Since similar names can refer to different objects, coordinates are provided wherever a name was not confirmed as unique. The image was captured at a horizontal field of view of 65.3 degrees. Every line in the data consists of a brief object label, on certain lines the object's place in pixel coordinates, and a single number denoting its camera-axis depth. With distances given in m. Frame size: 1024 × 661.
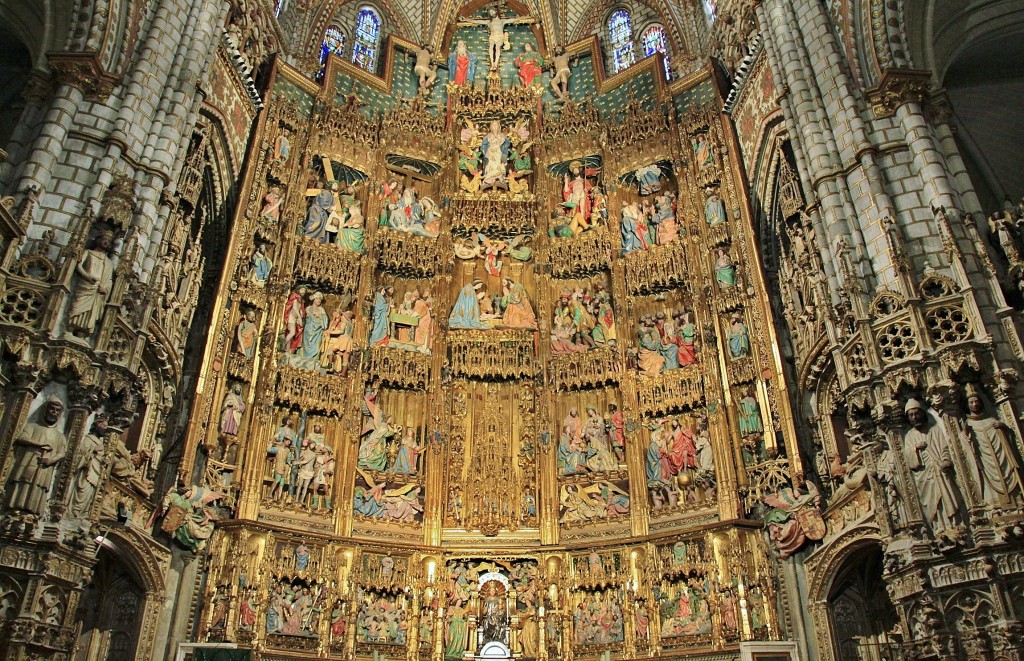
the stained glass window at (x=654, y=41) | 22.11
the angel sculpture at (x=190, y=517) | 13.47
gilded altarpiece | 14.77
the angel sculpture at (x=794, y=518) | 13.28
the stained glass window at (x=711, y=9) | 20.16
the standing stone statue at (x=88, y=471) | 10.35
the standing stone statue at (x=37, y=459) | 9.61
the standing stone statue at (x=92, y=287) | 10.59
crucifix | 23.09
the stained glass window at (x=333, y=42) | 21.81
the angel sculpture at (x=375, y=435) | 16.62
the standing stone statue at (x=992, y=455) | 9.19
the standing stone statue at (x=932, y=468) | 9.53
